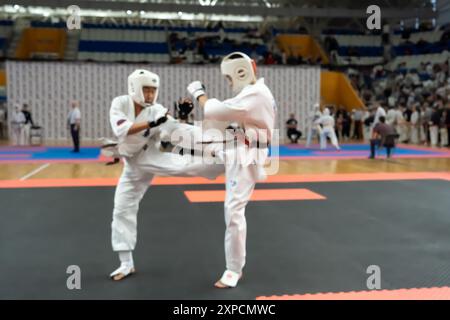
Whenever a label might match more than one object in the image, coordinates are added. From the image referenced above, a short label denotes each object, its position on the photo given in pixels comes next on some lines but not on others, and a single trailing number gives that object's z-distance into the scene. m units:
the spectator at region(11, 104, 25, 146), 13.52
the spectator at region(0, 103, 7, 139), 16.62
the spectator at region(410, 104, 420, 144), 14.96
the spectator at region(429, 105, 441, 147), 13.77
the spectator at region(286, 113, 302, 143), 15.35
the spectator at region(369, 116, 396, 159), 10.91
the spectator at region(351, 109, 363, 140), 17.05
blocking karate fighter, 3.10
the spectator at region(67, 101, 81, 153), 11.39
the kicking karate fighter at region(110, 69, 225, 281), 3.26
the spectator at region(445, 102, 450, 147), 13.40
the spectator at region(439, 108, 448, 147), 13.58
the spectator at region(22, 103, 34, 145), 13.66
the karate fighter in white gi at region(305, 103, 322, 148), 13.01
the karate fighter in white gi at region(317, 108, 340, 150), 12.29
